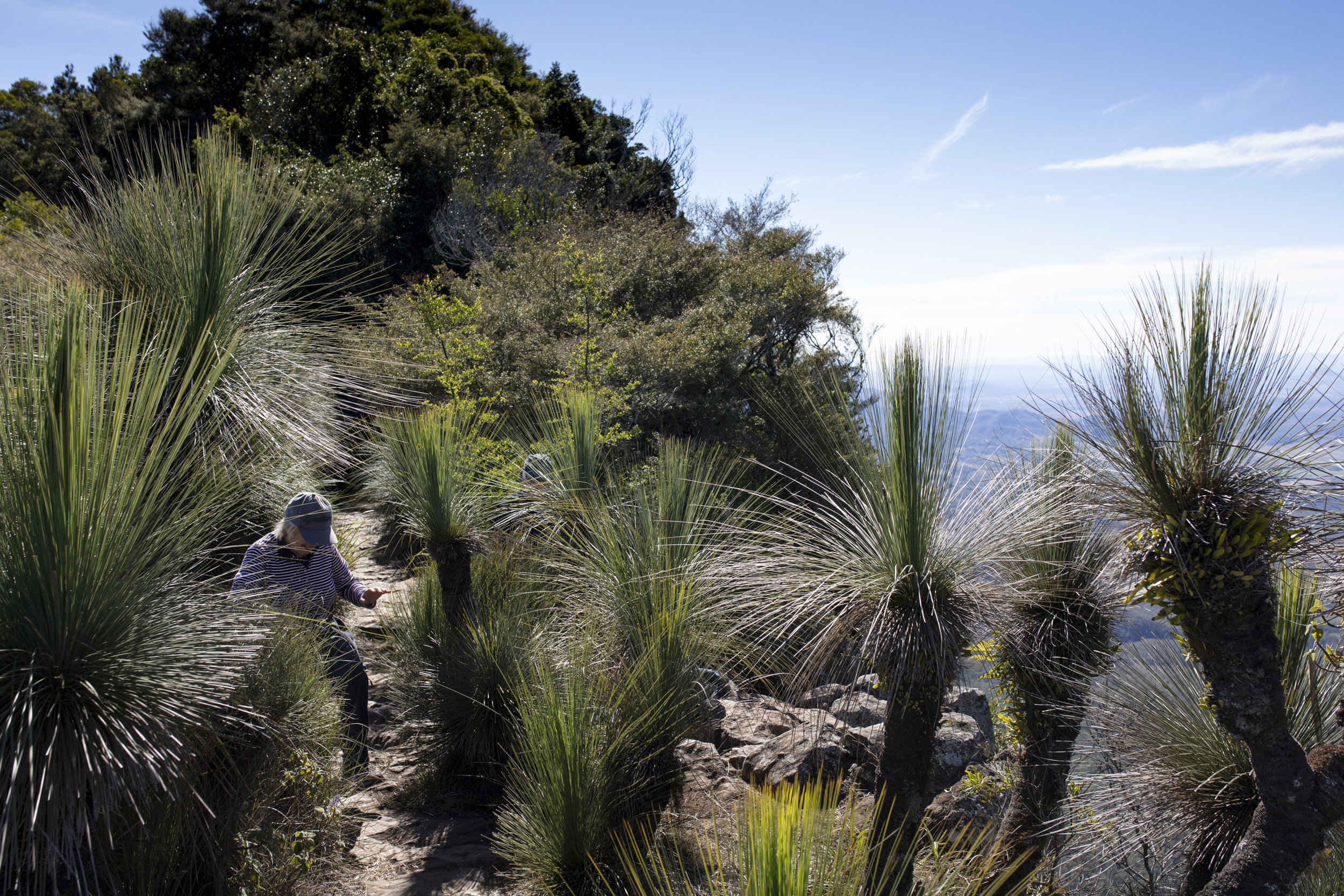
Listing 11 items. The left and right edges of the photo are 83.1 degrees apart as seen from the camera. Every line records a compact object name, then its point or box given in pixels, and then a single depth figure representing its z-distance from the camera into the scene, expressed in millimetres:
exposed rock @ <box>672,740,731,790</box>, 4805
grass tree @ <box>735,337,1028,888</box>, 3438
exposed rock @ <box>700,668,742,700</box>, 5402
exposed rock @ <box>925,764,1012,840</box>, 4684
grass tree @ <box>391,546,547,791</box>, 4859
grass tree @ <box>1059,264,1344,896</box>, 2984
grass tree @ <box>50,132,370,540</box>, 3432
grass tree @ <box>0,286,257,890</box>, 1903
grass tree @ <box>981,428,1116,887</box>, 4160
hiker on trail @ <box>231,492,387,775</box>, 4398
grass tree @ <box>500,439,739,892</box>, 3676
